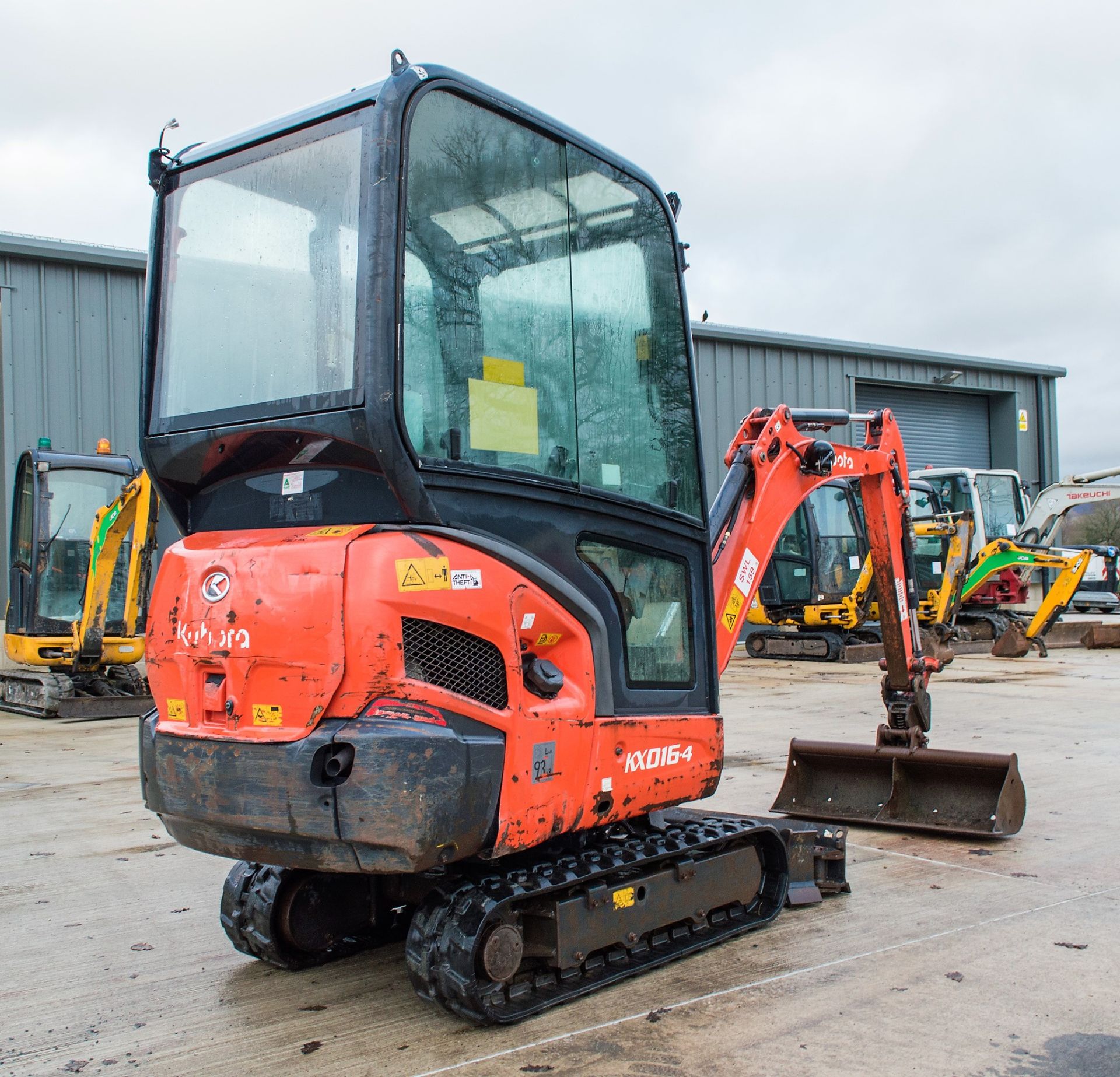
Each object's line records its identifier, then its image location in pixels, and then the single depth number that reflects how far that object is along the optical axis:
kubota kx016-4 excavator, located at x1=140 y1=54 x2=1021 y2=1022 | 3.32
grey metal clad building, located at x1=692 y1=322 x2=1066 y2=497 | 23.77
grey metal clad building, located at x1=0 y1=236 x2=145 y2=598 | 16.11
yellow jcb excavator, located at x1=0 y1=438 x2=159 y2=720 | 12.30
